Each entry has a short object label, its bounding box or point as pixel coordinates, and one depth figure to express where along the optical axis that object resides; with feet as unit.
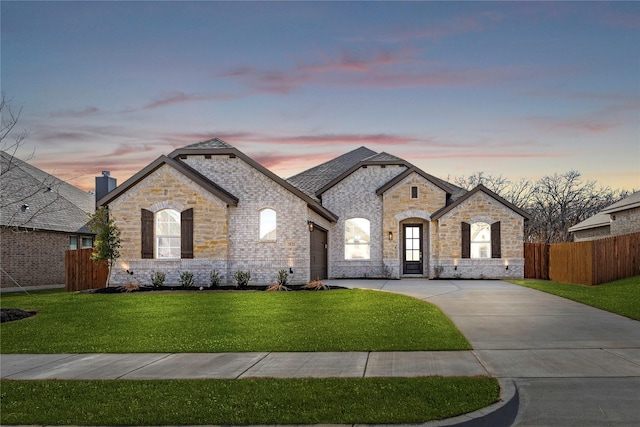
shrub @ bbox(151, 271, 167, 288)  76.13
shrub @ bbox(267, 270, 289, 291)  72.18
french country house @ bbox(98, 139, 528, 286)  78.64
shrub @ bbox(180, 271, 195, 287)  76.13
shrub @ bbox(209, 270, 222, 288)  76.38
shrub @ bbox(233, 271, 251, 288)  75.76
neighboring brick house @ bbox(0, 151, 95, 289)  88.33
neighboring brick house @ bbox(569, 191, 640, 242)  104.73
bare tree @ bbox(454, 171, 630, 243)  199.93
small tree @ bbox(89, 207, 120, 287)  77.15
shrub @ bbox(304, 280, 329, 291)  72.49
